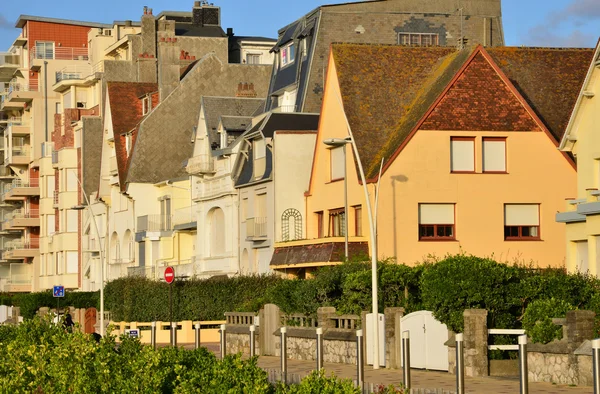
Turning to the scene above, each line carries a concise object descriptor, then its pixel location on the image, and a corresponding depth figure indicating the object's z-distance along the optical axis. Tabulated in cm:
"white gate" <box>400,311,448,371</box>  2912
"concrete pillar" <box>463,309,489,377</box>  2698
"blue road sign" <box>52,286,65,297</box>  6166
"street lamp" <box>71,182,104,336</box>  5616
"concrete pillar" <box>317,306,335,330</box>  3478
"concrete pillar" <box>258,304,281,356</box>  3859
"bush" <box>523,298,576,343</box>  2553
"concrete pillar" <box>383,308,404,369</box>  3103
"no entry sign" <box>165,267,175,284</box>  4681
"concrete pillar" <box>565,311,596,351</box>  2397
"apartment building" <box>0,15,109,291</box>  10062
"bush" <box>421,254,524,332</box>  2880
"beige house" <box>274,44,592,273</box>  4700
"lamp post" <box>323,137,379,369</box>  3106
